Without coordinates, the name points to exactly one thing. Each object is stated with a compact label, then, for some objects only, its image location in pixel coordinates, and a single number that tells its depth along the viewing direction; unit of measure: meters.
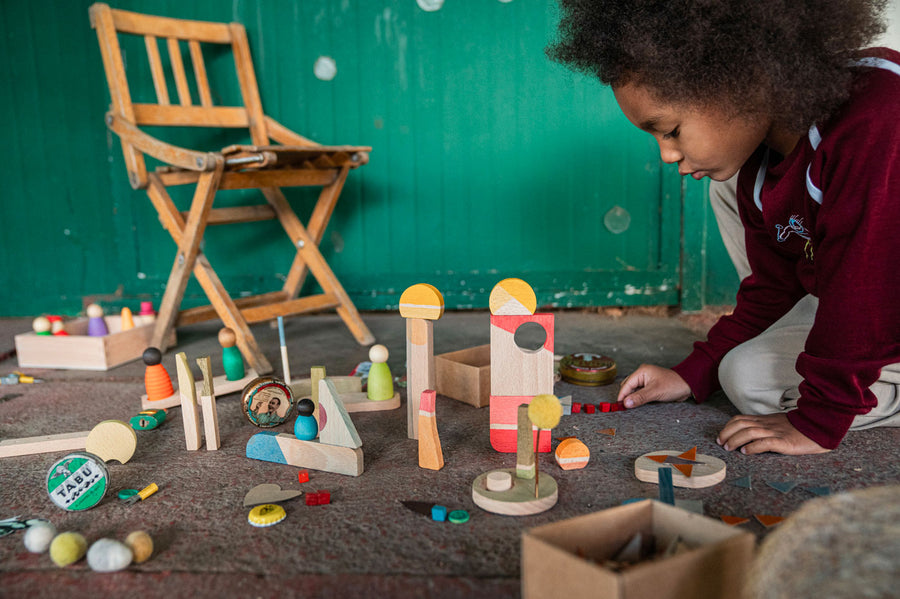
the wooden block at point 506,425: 1.13
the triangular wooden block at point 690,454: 1.08
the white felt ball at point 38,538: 0.85
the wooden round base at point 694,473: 1.00
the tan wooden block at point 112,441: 1.12
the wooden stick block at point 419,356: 1.16
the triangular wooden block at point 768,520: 0.89
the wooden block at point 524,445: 0.94
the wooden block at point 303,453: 1.08
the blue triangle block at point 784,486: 0.99
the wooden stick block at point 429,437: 1.06
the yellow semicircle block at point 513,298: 1.09
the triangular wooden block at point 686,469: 1.02
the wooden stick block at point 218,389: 1.43
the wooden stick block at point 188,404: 1.14
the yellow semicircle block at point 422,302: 1.14
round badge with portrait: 1.28
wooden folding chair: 1.75
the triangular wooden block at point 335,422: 1.07
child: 0.97
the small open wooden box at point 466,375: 1.41
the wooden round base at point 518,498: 0.92
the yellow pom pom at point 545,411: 0.87
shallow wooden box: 1.79
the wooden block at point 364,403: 1.40
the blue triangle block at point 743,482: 1.00
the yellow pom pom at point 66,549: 0.82
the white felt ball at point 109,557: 0.81
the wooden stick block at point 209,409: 1.16
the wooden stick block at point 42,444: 1.20
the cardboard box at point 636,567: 0.58
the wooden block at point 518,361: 1.10
